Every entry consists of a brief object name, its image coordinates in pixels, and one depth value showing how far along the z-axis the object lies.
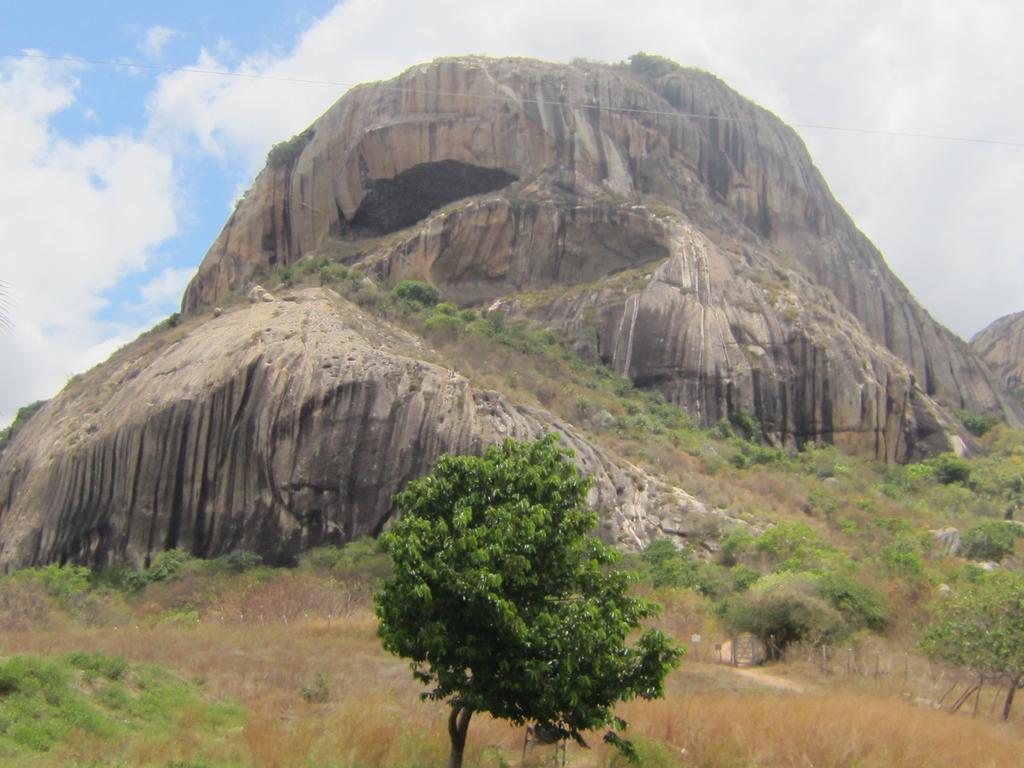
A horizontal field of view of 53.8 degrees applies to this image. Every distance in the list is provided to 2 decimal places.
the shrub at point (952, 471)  54.59
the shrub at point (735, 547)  33.59
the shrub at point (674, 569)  29.84
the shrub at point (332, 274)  54.38
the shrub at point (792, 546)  31.56
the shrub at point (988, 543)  35.78
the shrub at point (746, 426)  53.41
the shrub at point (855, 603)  26.05
